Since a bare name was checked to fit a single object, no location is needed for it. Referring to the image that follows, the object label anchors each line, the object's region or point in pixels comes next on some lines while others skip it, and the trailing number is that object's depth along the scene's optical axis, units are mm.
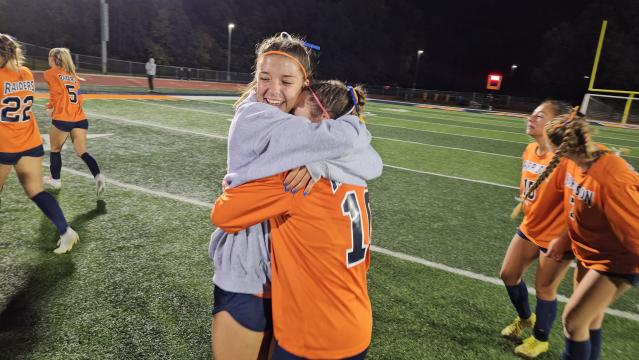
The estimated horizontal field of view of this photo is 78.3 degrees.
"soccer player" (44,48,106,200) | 5477
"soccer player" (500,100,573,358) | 3012
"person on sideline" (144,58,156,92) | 21031
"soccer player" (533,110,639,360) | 2294
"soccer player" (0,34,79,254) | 3822
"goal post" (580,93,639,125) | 27078
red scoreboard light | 45719
